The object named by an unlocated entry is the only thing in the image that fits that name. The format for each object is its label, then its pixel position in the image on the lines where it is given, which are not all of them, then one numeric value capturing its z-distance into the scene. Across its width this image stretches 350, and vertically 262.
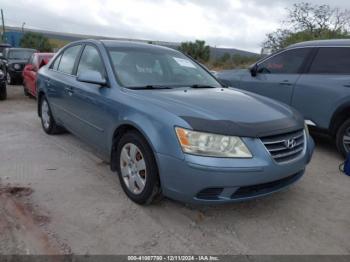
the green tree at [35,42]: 43.25
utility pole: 50.94
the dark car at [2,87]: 9.16
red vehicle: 8.84
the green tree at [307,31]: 18.56
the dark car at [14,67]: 13.23
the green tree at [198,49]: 31.20
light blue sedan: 2.79
